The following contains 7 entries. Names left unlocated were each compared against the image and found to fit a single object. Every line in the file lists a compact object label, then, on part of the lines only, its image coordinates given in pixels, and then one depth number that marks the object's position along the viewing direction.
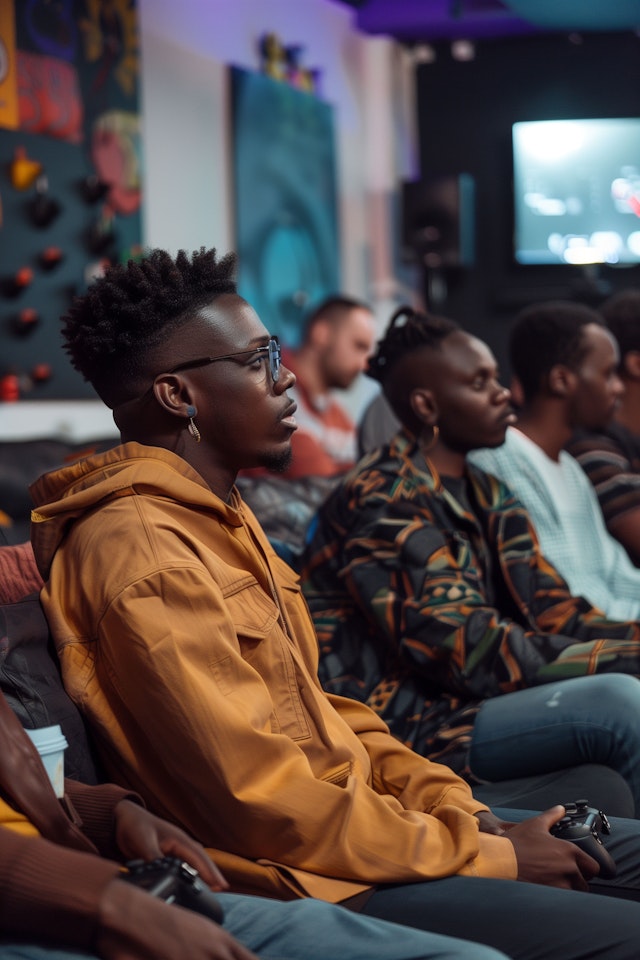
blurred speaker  7.42
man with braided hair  2.21
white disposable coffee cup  1.35
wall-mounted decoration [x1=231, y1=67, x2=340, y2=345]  6.11
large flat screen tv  7.68
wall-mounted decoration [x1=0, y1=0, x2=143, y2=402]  4.46
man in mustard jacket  1.42
